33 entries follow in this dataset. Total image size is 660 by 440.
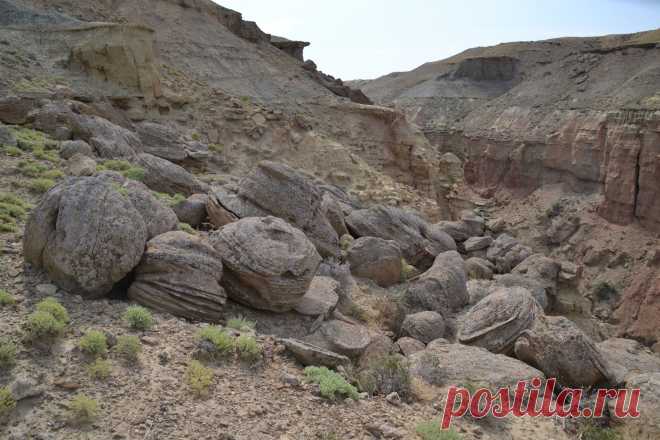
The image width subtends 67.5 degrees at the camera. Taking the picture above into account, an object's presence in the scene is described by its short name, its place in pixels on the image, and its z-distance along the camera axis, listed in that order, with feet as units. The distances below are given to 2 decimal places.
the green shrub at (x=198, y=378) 19.03
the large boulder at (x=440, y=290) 42.24
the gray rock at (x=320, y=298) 30.58
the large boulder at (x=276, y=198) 38.91
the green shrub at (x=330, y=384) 21.18
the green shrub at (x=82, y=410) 16.01
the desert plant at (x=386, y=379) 23.40
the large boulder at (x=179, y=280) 24.38
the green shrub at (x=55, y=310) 20.12
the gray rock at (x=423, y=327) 36.09
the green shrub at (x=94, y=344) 18.96
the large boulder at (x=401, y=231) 52.37
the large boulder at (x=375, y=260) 44.52
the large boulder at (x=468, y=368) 26.99
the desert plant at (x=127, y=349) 19.72
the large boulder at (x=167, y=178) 43.70
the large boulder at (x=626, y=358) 31.62
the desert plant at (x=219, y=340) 22.03
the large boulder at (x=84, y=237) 22.77
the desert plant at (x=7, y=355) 16.98
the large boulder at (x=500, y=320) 34.22
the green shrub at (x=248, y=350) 22.36
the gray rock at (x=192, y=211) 37.60
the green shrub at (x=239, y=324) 25.18
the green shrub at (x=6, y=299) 20.40
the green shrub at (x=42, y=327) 18.62
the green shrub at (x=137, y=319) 21.91
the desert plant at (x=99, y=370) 18.07
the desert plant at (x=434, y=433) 19.75
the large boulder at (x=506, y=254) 72.33
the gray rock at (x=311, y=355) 23.63
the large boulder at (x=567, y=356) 29.66
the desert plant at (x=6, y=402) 15.24
